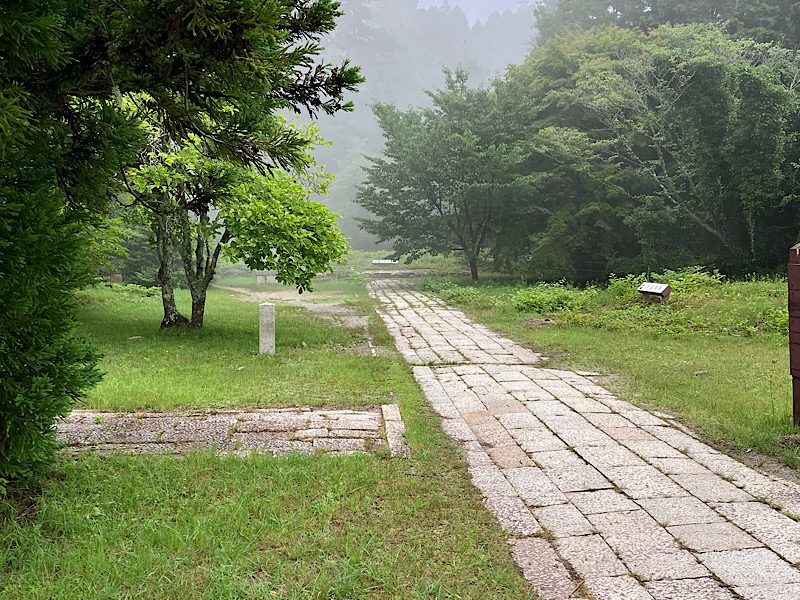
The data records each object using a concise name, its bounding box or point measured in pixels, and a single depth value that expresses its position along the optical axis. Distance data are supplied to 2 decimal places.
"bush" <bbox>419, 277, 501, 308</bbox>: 14.74
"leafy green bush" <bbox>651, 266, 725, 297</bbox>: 12.33
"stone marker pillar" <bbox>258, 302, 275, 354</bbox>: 8.13
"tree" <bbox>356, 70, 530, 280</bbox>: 20.75
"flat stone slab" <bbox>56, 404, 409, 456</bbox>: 4.12
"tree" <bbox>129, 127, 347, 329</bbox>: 8.50
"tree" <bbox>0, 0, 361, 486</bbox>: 2.38
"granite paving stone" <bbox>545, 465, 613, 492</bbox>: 3.56
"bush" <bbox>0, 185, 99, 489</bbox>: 2.68
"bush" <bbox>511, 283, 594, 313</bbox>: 12.54
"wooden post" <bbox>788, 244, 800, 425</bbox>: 4.19
